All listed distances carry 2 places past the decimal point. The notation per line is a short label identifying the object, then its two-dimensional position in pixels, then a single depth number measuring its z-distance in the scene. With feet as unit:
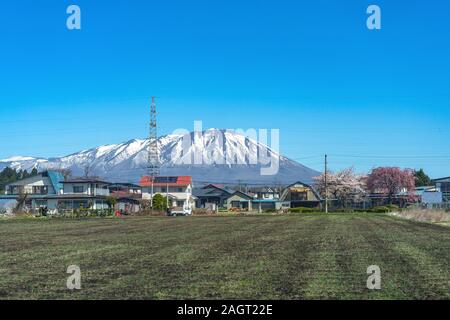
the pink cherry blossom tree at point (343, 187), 374.63
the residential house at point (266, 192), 434.71
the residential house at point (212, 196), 375.12
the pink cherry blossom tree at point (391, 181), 369.91
